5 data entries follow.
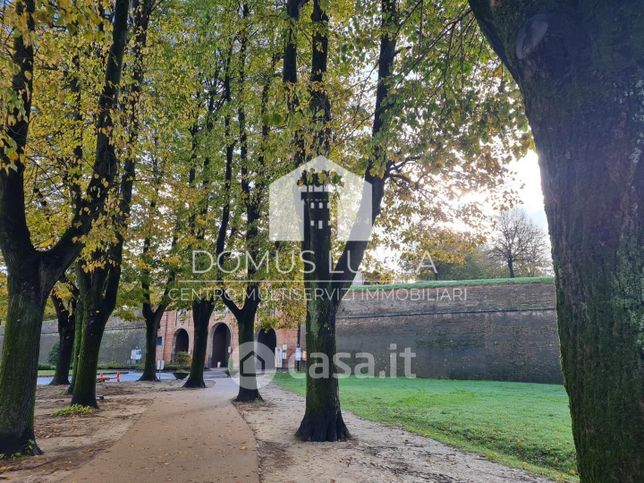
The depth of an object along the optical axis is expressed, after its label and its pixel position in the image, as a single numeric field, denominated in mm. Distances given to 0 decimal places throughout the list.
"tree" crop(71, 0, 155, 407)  11047
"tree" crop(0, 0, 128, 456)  6594
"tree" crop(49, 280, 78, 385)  19984
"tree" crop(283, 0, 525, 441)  6027
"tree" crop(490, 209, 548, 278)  39469
